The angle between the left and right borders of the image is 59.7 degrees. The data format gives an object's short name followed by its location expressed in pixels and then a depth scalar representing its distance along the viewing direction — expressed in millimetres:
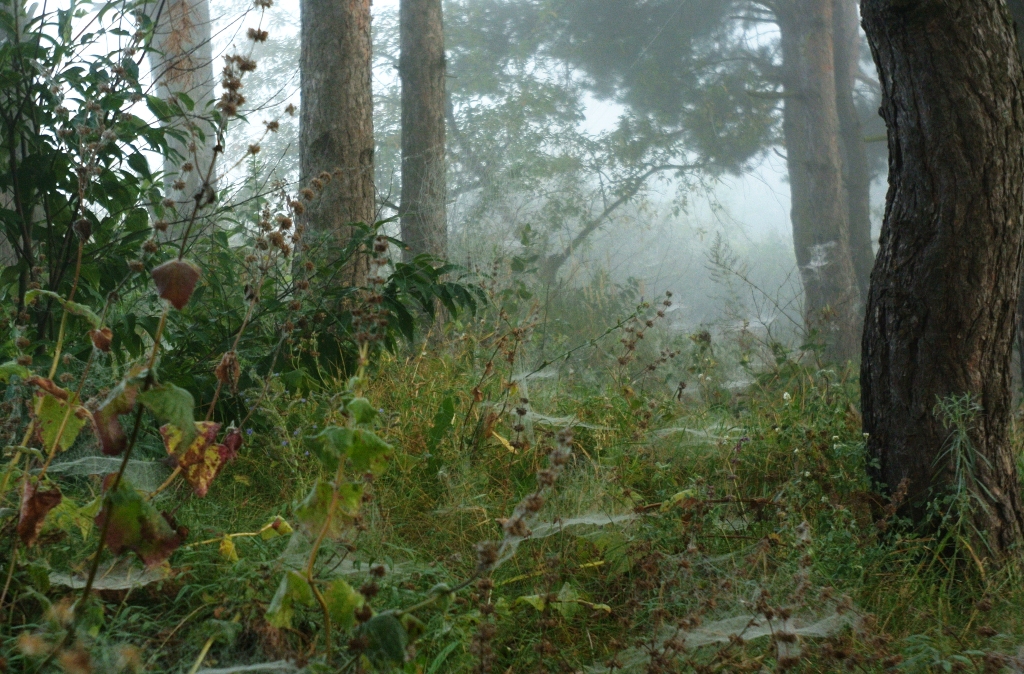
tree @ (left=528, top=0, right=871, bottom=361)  12719
